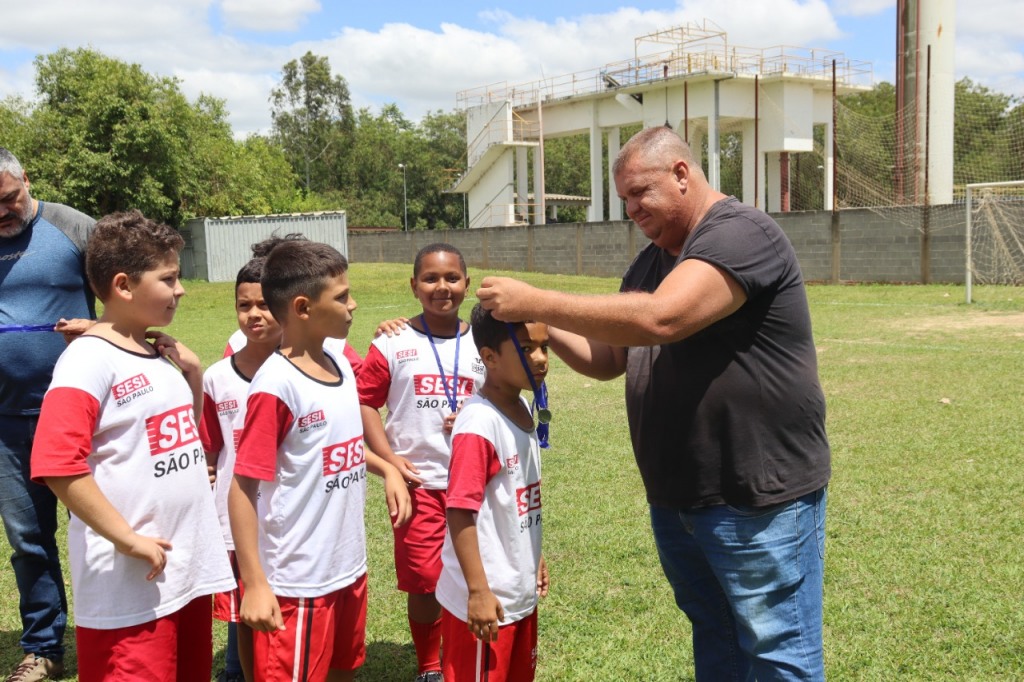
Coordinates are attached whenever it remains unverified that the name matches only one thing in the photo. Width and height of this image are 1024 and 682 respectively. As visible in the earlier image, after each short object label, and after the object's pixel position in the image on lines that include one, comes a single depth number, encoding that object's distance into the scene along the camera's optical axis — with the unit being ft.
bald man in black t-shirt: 8.66
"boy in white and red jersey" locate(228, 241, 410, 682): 9.31
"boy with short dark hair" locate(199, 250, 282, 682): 11.88
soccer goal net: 75.77
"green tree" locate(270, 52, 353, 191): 244.63
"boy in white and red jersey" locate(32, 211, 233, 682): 8.65
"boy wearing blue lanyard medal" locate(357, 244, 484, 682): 12.80
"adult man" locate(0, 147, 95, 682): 12.62
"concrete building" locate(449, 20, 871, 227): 114.83
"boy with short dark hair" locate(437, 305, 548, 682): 9.37
